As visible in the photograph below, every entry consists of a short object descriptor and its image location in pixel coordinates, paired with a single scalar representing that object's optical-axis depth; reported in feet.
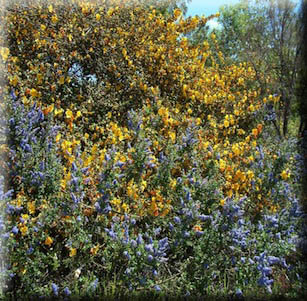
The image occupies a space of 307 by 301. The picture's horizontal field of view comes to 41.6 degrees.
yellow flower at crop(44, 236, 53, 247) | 9.06
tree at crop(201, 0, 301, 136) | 19.90
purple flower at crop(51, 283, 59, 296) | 8.71
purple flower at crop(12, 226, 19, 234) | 8.82
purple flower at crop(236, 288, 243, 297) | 9.19
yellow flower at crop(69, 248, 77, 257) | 9.08
